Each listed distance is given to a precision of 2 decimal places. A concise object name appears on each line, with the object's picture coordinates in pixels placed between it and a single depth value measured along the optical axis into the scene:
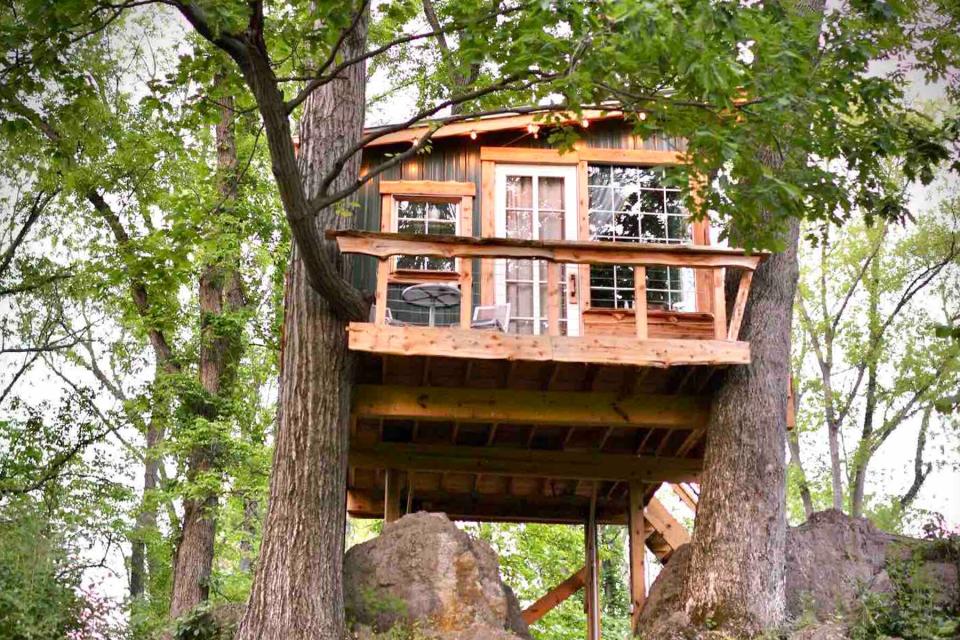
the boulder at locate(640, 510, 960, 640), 8.64
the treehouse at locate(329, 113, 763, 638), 8.71
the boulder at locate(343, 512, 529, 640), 8.25
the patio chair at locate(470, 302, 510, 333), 9.65
